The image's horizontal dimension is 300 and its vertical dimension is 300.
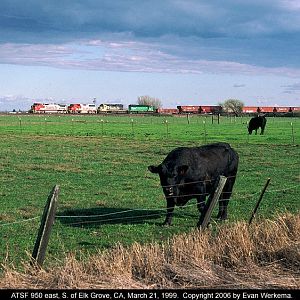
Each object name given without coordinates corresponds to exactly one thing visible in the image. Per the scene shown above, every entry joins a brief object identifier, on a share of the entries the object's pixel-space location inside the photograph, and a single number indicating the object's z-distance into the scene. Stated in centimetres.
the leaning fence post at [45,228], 729
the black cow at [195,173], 1277
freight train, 13905
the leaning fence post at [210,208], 913
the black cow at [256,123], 5053
